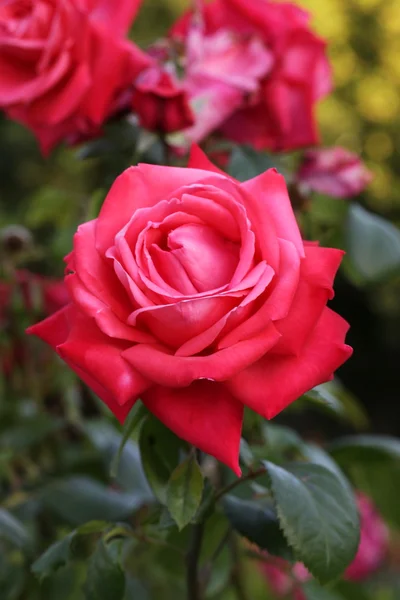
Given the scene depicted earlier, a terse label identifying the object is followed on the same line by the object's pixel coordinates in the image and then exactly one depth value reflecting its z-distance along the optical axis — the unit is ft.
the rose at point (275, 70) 1.99
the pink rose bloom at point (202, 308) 1.48
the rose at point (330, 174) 2.07
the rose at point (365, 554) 3.34
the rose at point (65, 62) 1.90
